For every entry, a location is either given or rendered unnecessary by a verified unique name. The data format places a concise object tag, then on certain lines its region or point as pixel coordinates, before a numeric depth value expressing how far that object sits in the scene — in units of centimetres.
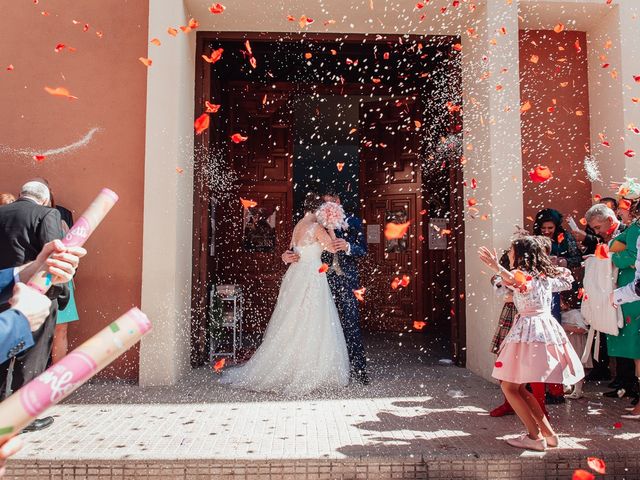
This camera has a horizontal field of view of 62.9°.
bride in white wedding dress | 549
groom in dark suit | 574
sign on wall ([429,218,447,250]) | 963
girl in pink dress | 370
